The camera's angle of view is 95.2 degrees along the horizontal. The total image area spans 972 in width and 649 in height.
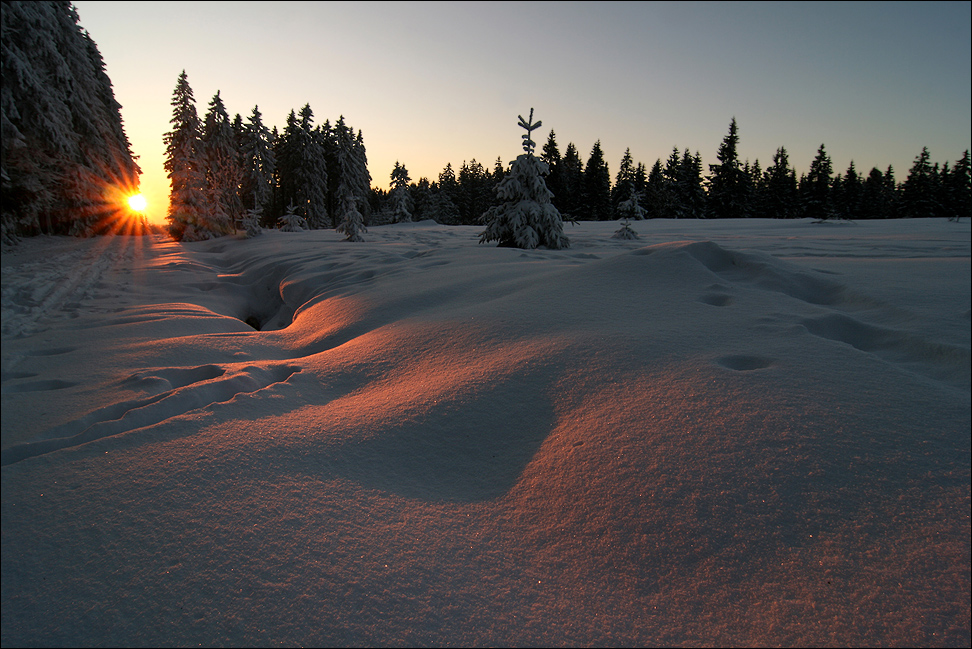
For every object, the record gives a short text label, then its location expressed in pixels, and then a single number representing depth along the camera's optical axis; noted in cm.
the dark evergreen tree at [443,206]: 5244
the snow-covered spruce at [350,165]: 3850
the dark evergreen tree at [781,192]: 3609
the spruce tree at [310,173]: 3631
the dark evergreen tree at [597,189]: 4341
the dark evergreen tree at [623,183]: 4303
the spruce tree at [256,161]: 3516
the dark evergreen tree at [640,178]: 4791
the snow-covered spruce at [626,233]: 1131
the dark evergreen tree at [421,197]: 5444
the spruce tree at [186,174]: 2141
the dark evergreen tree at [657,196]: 4297
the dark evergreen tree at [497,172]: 5244
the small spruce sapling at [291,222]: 2273
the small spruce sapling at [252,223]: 1867
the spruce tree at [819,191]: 3384
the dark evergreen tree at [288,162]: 3697
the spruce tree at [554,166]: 4134
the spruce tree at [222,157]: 2631
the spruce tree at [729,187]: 3494
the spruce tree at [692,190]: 4016
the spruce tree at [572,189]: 4269
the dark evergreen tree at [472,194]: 5182
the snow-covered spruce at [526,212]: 976
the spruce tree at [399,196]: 4472
